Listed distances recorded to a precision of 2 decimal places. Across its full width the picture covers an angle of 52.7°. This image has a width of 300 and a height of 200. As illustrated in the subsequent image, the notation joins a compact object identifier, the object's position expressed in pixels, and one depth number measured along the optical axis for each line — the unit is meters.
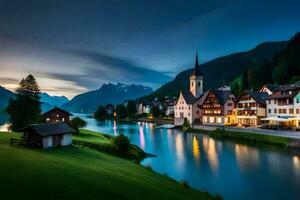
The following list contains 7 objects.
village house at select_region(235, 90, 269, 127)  89.50
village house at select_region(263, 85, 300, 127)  76.06
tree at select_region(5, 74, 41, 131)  62.12
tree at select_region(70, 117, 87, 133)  65.28
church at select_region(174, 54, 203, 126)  119.56
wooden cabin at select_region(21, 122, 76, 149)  37.42
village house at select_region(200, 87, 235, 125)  104.87
